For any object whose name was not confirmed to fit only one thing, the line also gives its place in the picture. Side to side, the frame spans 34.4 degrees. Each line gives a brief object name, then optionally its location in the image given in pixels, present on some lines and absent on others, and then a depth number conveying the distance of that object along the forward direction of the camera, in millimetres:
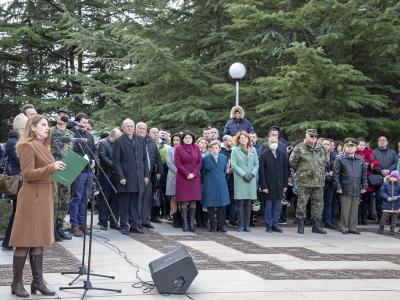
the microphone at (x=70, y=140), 7055
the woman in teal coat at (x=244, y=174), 12922
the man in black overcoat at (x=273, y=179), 13086
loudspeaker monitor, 7230
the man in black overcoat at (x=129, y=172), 11891
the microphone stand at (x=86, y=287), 7081
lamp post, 16406
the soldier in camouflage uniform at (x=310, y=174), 13164
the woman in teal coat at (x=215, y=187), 12789
